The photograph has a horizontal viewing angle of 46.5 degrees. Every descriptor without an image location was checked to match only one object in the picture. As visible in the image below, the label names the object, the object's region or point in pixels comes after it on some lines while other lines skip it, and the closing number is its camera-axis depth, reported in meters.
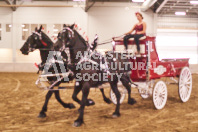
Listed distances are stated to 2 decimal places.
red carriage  5.98
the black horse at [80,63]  4.57
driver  5.97
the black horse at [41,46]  5.27
